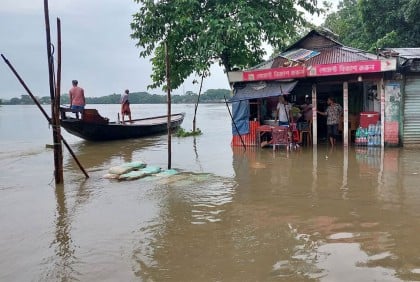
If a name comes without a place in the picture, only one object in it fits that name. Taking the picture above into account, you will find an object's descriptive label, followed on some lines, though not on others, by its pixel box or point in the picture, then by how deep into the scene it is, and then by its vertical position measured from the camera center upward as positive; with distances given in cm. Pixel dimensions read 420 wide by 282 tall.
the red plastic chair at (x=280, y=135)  1288 -52
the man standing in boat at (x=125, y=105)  1883 +70
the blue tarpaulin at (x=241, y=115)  1412 +11
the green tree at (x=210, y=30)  1497 +325
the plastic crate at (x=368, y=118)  1291 -6
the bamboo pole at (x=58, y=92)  855 +61
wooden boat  1591 -26
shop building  1247 +97
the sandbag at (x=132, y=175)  912 -116
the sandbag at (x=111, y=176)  930 -119
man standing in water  1328 +9
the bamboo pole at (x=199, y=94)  1798 +115
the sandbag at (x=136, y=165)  965 -99
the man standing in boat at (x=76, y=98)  1600 +89
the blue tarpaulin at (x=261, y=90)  1300 +89
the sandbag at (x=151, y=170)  945 -110
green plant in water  1961 -61
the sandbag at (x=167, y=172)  943 -116
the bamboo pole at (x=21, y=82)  837 +80
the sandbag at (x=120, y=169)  934 -106
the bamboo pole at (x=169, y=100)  966 +45
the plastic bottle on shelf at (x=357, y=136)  1325 -63
